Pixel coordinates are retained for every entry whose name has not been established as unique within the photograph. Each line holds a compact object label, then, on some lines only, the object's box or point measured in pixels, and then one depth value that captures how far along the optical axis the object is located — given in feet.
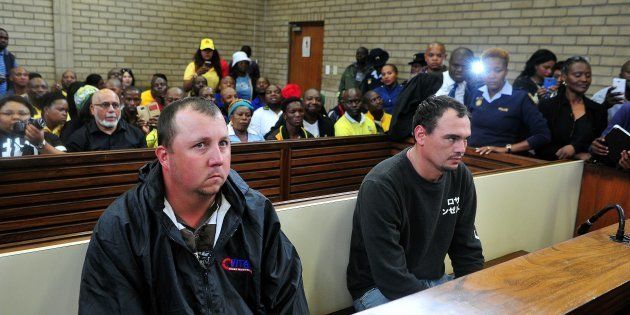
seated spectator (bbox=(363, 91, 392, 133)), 17.03
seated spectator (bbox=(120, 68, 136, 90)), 21.61
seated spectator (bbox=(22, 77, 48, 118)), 17.42
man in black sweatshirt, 6.29
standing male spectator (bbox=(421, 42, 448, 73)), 15.83
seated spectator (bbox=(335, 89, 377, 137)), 15.26
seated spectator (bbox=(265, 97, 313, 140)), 14.03
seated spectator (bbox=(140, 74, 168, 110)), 19.10
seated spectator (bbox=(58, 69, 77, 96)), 21.93
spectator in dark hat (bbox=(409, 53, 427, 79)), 20.42
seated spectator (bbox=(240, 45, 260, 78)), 25.14
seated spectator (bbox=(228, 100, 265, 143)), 13.55
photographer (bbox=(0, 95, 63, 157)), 10.35
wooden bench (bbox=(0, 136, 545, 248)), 9.16
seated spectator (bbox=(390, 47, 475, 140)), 13.73
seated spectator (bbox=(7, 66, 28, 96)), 18.33
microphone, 6.37
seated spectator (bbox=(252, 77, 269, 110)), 20.73
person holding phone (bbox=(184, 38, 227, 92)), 23.18
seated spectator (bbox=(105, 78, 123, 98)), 18.08
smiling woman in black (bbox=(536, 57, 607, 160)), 11.18
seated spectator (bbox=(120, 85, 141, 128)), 16.28
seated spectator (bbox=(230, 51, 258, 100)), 22.72
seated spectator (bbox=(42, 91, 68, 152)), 13.51
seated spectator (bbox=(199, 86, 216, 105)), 16.97
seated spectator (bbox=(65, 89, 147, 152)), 11.34
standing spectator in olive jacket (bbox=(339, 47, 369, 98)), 24.06
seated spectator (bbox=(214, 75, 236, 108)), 20.26
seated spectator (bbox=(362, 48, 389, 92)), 22.62
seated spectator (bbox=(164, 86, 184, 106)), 16.26
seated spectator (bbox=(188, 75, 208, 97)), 19.20
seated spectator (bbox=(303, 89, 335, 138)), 14.97
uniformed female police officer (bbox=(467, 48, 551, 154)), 11.23
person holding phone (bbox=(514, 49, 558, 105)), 15.89
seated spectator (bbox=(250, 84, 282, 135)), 17.03
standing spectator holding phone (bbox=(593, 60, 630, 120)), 12.27
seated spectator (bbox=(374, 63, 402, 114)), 19.58
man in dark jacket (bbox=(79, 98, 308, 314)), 4.44
